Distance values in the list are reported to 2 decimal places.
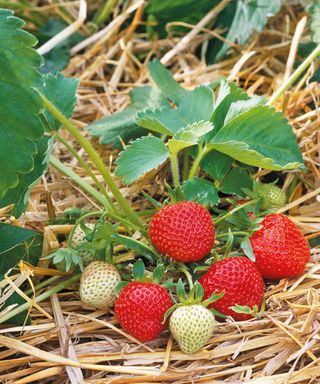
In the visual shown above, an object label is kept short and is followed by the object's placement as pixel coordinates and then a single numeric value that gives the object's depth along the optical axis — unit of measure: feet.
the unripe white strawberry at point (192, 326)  1.64
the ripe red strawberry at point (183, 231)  1.74
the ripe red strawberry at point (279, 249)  1.79
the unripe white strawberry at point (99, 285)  1.76
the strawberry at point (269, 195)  1.89
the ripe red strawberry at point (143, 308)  1.69
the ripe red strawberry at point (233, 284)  1.71
